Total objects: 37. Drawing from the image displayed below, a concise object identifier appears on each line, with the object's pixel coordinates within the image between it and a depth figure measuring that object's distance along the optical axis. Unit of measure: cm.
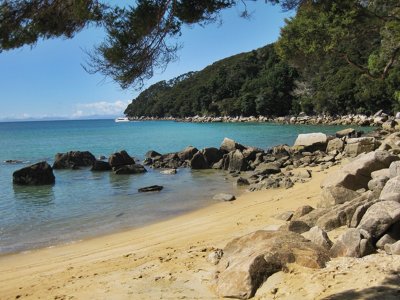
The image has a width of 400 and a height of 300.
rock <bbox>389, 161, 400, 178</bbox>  884
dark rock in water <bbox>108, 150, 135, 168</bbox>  2665
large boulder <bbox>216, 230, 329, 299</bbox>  550
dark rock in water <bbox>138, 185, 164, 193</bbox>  1823
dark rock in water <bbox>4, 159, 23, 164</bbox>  3519
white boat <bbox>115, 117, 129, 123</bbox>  19388
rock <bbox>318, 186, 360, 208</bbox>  907
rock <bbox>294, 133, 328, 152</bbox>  2662
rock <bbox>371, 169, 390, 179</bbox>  949
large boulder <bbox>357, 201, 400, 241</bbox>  600
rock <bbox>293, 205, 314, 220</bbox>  915
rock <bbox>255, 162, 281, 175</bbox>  2060
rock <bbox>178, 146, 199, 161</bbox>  2734
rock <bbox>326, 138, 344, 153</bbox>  2486
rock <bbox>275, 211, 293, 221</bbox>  969
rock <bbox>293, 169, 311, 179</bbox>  1762
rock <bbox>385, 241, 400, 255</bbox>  548
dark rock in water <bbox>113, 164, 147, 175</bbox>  2434
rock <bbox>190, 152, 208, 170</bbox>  2497
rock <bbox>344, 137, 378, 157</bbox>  2148
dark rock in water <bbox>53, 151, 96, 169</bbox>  2842
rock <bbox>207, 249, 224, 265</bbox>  697
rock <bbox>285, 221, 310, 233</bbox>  755
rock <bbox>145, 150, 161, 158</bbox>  3082
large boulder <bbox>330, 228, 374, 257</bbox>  575
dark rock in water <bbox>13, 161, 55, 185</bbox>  2167
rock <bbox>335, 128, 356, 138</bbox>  3195
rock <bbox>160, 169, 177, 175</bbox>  2368
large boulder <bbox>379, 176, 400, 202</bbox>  673
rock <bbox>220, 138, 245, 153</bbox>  2709
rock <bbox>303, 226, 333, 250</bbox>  625
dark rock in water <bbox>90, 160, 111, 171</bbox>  2630
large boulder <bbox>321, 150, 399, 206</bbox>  1066
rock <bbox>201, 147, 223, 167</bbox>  2523
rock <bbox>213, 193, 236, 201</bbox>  1495
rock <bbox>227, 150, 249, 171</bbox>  2292
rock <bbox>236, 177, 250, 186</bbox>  1825
